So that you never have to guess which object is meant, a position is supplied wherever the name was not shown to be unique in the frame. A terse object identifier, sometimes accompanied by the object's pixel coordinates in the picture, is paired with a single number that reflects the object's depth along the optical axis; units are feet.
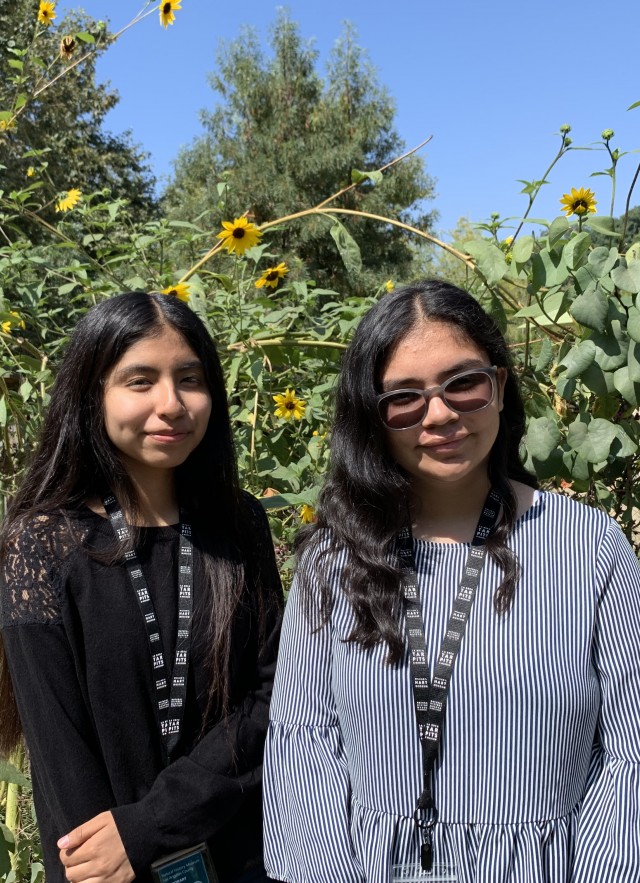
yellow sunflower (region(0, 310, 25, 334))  7.91
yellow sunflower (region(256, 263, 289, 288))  8.99
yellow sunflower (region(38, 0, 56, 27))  9.29
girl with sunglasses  3.56
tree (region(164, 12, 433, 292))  55.21
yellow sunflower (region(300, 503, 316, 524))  7.04
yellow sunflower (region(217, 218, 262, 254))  8.06
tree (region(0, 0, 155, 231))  34.99
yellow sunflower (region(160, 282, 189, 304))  7.43
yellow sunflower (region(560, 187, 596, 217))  6.27
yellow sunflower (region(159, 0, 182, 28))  8.95
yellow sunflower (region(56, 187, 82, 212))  8.97
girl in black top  4.06
